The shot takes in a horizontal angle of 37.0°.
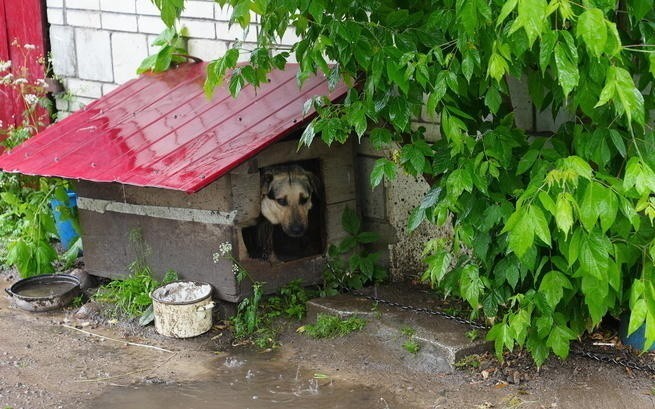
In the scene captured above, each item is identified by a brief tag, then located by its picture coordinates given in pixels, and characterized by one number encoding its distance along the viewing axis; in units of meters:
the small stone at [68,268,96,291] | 7.25
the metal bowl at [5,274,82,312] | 6.94
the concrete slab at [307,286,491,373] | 5.43
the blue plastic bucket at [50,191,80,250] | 7.83
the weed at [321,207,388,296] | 6.54
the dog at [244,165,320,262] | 6.33
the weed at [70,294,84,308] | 7.01
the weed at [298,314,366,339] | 5.92
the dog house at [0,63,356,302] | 6.15
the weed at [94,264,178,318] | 6.59
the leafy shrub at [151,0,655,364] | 4.19
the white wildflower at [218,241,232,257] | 6.18
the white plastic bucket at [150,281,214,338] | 6.18
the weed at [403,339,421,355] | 5.54
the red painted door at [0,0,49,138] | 9.05
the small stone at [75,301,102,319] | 6.79
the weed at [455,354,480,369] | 5.36
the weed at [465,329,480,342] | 5.48
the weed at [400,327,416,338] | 5.63
